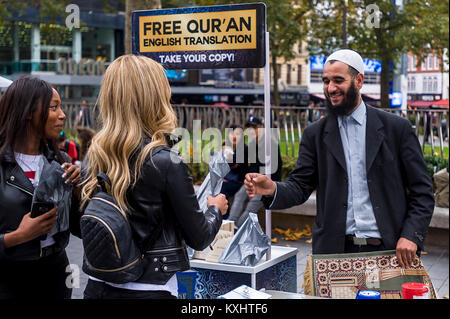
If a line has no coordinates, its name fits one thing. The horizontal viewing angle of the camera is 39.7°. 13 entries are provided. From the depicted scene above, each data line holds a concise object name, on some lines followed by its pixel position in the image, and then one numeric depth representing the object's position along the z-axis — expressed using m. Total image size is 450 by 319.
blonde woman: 2.38
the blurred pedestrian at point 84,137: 9.60
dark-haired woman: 2.95
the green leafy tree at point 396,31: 13.08
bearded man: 3.19
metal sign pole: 3.99
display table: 3.65
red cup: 2.78
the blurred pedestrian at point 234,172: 8.28
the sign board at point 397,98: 18.27
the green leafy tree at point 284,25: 12.39
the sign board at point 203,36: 4.12
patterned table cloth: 3.13
